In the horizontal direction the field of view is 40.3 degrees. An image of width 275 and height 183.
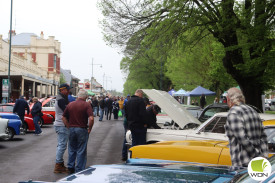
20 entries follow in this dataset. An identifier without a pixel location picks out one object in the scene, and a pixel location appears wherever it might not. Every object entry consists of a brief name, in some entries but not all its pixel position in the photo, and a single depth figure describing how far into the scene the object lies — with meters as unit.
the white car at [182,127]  7.66
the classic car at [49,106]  23.02
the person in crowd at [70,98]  8.68
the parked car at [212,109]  11.32
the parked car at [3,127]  12.91
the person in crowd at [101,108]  27.76
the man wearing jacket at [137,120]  8.52
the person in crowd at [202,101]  31.74
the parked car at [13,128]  14.31
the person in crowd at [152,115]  9.43
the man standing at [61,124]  7.92
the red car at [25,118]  17.30
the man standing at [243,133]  4.37
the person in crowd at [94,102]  31.17
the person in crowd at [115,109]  29.78
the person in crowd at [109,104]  29.25
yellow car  5.71
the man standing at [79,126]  7.20
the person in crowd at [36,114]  16.38
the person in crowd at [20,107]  16.38
